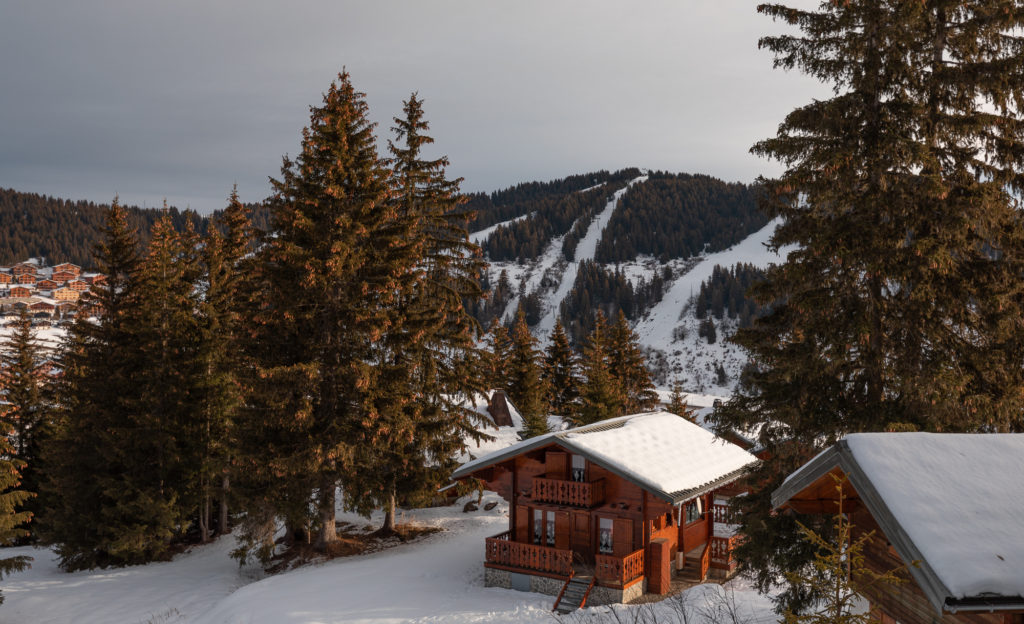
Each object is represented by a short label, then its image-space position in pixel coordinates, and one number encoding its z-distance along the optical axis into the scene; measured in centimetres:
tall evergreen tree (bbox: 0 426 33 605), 1927
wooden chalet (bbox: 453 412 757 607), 2014
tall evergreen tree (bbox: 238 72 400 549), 2255
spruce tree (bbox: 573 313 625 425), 3788
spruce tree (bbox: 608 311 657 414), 5147
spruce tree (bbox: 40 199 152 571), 2650
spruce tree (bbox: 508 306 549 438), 5338
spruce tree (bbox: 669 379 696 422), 4666
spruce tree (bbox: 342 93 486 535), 2388
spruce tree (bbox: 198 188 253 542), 2725
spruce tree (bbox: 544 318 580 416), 5762
